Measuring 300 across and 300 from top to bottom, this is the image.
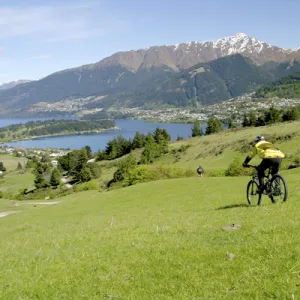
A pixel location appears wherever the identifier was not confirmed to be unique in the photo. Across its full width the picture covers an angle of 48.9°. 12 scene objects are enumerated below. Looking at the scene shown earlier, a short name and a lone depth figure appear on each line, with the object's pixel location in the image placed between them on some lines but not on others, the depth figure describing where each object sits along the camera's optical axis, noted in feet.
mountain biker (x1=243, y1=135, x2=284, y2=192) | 52.08
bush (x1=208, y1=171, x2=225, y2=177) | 215.10
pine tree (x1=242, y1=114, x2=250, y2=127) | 515.50
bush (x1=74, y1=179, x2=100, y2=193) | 295.28
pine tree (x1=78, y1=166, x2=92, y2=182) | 408.05
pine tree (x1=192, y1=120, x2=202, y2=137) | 582.76
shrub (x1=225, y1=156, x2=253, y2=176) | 193.55
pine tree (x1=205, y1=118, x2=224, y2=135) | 549.87
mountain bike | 53.31
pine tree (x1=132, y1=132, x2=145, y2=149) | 549.54
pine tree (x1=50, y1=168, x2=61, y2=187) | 427.33
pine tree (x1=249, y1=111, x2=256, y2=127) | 496.27
